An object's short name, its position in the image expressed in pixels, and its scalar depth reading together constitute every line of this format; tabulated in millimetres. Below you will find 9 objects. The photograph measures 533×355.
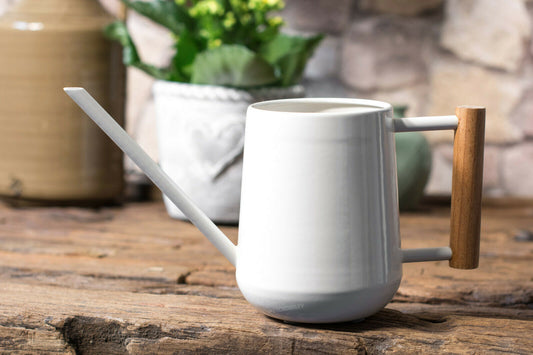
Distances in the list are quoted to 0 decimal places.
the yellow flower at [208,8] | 1173
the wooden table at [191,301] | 913
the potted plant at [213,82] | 1181
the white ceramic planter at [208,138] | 1187
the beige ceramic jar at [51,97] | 1229
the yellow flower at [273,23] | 1210
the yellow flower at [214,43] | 1192
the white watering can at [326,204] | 889
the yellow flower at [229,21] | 1181
